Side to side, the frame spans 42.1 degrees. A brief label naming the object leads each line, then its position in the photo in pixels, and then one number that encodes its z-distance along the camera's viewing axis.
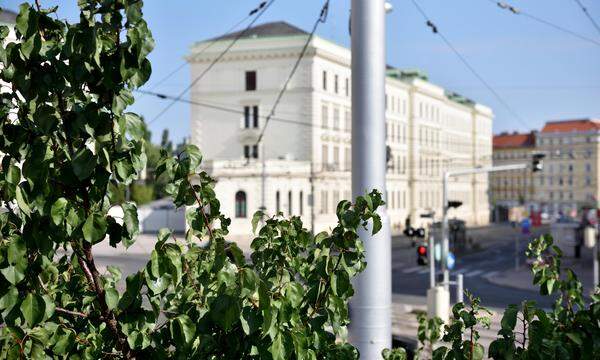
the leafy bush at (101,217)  2.88
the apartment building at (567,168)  121.94
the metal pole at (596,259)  26.33
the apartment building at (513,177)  136.38
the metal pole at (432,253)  22.98
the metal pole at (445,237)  21.23
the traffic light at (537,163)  27.20
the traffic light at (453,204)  22.91
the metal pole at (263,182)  49.72
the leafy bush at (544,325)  3.38
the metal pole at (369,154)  5.09
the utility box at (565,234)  45.88
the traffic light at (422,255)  24.00
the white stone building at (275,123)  53.31
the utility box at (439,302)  18.95
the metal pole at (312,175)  55.62
